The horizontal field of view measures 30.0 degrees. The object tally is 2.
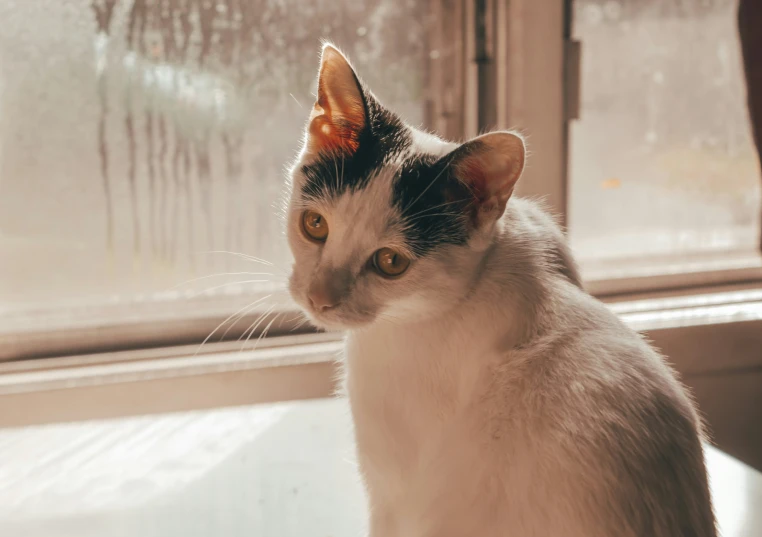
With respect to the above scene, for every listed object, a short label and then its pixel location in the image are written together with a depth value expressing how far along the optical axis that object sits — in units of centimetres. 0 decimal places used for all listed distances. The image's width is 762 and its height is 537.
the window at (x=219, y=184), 69
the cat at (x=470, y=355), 49
